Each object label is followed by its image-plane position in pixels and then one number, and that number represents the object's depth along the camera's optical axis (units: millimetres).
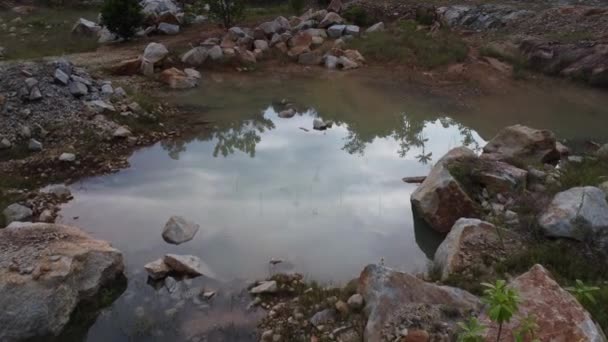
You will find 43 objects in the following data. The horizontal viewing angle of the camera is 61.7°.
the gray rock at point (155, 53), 11555
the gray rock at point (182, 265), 4633
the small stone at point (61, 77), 8383
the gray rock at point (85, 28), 15148
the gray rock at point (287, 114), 9258
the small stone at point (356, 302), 3910
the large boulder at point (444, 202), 5406
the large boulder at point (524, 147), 6758
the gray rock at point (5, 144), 6855
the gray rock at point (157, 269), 4586
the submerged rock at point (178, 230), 5227
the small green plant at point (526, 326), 2316
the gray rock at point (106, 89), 8930
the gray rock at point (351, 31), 14345
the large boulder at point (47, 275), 3771
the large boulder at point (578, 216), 4438
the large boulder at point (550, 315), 3035
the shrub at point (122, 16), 13633
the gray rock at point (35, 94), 7753
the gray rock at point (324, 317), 3908
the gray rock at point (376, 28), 14445
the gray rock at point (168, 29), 14828
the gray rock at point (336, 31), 14352
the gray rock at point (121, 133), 7590
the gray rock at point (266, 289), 4398
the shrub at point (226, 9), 14570
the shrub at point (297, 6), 16609
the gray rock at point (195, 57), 12060
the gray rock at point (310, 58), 12773
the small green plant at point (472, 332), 2289
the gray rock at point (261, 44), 13305
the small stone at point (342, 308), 3917
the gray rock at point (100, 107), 8113
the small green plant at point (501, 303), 2254
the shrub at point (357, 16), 15453
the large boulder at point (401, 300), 3553
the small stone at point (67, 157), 6773
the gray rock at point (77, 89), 8383
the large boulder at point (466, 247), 4402
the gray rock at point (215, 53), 12305
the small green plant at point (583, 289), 2602
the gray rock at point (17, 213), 5434
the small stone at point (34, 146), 6973
